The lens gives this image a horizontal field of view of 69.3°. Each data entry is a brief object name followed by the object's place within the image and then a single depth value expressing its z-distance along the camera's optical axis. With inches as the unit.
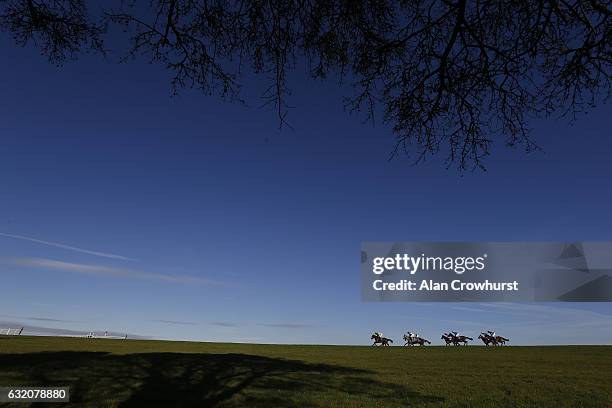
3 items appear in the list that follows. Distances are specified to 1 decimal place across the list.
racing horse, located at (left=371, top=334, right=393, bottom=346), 1932.8
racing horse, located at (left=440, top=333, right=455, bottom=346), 1865.2
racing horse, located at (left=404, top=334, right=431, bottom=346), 1942.7
